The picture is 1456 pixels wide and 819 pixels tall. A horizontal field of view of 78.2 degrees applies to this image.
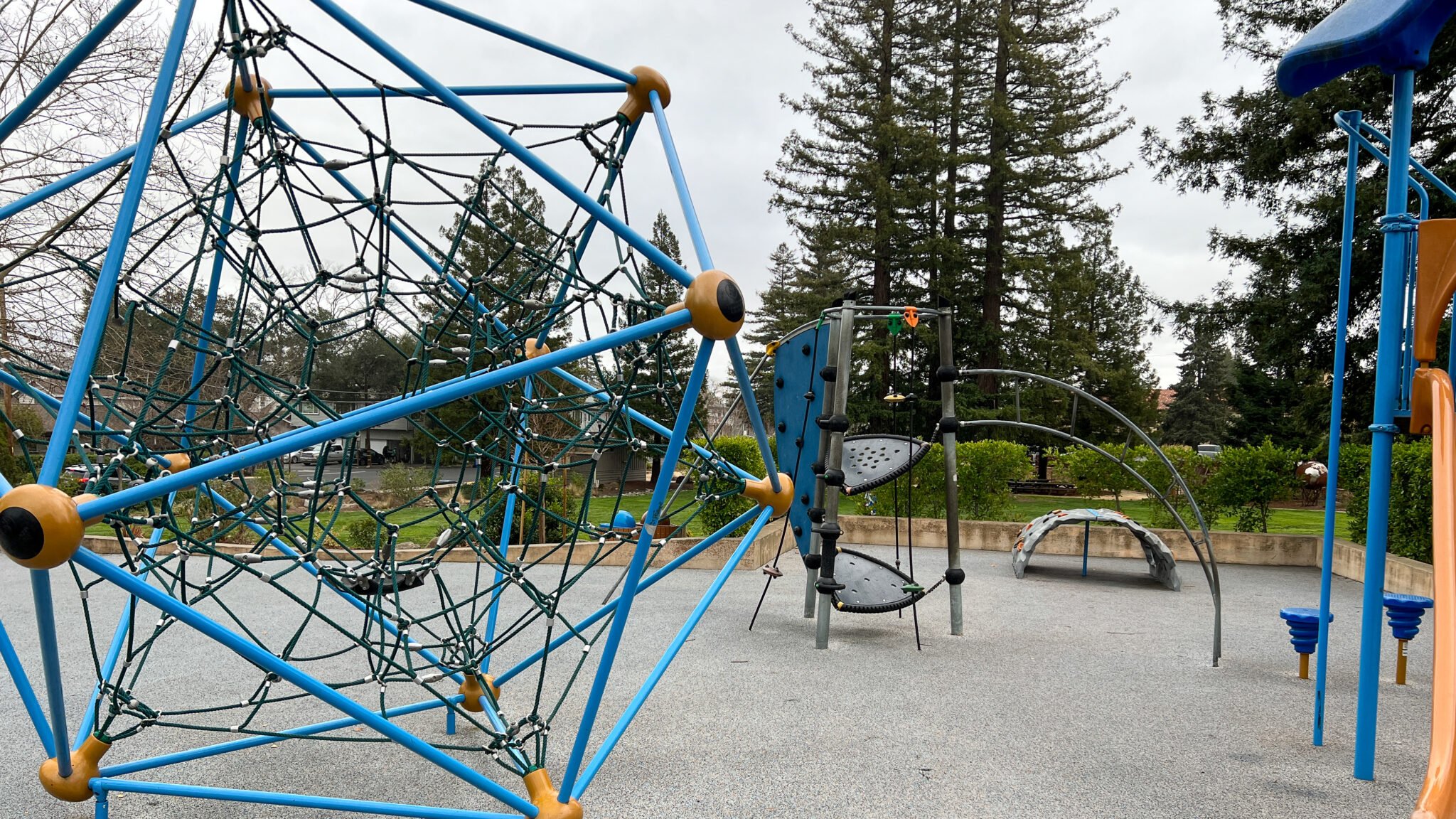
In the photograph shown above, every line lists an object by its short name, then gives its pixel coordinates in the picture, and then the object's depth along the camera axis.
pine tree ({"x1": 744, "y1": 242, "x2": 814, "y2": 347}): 20.75
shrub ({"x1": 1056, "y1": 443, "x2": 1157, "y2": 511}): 11.75
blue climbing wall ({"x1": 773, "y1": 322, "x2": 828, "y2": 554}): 5.85
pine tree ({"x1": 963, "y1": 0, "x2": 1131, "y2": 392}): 19.61
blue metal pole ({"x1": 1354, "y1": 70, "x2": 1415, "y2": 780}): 2.84
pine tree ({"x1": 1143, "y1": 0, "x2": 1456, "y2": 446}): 12.28
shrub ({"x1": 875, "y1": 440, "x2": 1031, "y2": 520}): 10.73
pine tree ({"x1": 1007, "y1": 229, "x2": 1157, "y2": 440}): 19.92
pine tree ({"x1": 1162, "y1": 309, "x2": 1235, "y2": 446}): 32.28
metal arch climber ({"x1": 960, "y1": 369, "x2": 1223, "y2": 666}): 4.71
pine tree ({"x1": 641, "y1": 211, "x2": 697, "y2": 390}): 22.53
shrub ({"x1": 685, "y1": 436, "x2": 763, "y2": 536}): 9.31
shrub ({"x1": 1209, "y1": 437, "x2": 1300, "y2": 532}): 9.53
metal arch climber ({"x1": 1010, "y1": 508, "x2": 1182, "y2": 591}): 7.37
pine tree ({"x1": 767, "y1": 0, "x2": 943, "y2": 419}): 19.78
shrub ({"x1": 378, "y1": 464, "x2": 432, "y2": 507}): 10.18
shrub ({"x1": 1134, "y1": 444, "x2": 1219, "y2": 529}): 10.61
